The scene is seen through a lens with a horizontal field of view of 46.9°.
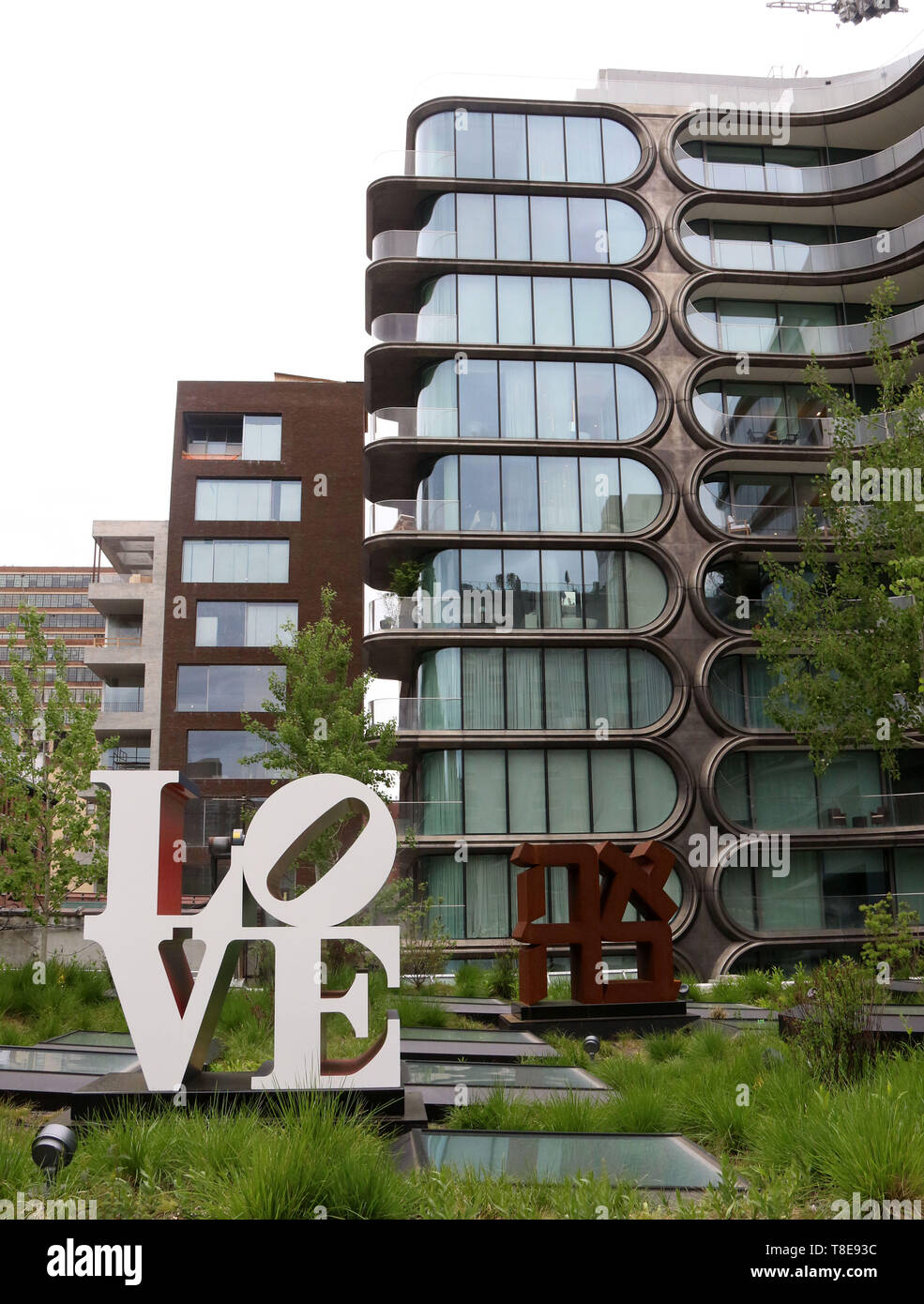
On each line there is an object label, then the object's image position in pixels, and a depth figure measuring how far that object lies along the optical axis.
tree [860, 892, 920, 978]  18.36
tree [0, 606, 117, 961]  20.62
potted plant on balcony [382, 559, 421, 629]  30.89
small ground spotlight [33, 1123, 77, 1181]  6.93
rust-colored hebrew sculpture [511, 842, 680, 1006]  17.33
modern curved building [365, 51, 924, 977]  30.45
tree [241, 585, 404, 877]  25.81
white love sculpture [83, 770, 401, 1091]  9.32
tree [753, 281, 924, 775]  20.73
